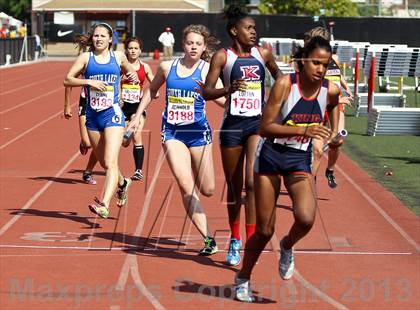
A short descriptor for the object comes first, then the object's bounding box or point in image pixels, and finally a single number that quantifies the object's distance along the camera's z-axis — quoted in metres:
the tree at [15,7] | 114.31
